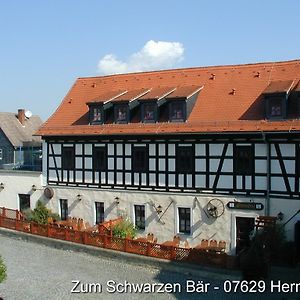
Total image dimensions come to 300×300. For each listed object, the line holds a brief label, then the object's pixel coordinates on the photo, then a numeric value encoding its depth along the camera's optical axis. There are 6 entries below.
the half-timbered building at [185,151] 20.59
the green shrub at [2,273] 13.72
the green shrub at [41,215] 25.98
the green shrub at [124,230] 22.50
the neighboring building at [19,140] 32.69
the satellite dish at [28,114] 43.72
